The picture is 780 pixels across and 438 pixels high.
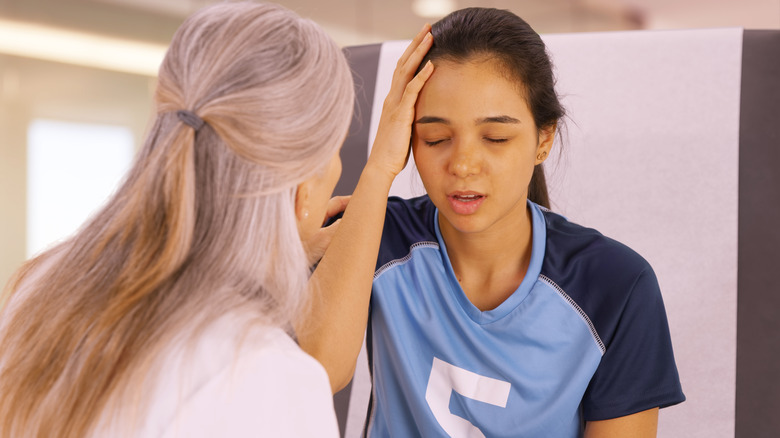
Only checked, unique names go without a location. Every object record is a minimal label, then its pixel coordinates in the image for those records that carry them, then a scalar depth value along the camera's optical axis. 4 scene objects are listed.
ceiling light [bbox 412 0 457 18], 2.71
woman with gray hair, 0.55
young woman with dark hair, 0.86
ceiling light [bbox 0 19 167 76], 2.48
